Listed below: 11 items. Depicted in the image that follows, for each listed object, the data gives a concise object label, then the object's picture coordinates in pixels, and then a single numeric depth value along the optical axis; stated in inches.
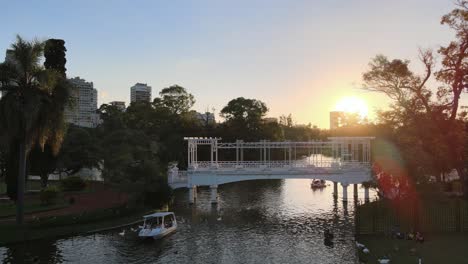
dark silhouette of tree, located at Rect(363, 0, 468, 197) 1120.8
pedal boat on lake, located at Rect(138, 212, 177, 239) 1328.7
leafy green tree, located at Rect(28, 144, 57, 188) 1947.0
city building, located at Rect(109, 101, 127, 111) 3262.8
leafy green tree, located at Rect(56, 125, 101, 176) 2361.0
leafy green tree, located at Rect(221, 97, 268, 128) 3735.2
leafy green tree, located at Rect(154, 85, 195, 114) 3449.8
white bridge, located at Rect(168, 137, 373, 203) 1941.4
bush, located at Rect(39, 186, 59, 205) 1700.3
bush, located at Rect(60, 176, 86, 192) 2128.4
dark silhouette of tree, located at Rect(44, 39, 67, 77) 2071.5
